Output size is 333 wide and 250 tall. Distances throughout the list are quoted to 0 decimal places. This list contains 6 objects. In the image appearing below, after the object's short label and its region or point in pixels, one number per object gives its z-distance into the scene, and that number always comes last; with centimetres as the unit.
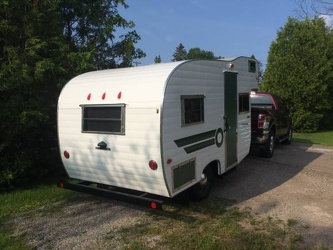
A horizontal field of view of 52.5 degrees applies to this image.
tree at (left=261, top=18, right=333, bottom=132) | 1744
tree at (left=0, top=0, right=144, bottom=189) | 693
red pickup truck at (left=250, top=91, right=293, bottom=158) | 936
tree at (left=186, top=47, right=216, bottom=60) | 7475
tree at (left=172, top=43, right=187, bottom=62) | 8906
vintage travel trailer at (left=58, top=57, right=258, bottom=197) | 493
